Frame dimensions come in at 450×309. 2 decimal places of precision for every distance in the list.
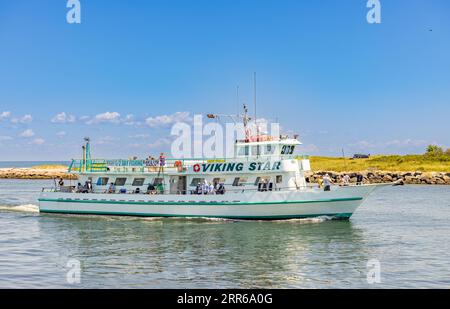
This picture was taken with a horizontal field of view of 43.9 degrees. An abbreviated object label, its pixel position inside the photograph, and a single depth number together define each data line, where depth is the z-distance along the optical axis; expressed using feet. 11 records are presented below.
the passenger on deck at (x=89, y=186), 130.39
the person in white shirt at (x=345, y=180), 120.99
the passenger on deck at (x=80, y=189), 130.43
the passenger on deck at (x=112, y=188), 127.75
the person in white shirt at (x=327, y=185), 112.27
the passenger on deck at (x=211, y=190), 117.50
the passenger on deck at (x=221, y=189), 117.36
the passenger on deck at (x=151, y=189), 123.69
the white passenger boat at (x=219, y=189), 113.70
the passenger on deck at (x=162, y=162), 123.85
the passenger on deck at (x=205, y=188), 117.80
